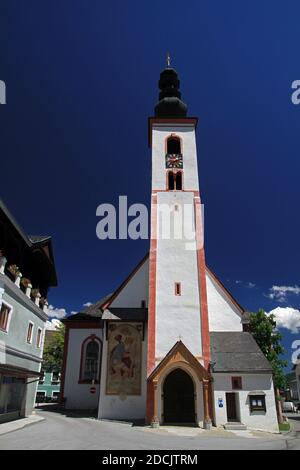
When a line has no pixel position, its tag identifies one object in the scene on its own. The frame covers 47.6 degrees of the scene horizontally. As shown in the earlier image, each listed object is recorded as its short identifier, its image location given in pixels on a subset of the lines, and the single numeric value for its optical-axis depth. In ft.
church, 65.21
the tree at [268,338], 94.22
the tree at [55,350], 143.04
